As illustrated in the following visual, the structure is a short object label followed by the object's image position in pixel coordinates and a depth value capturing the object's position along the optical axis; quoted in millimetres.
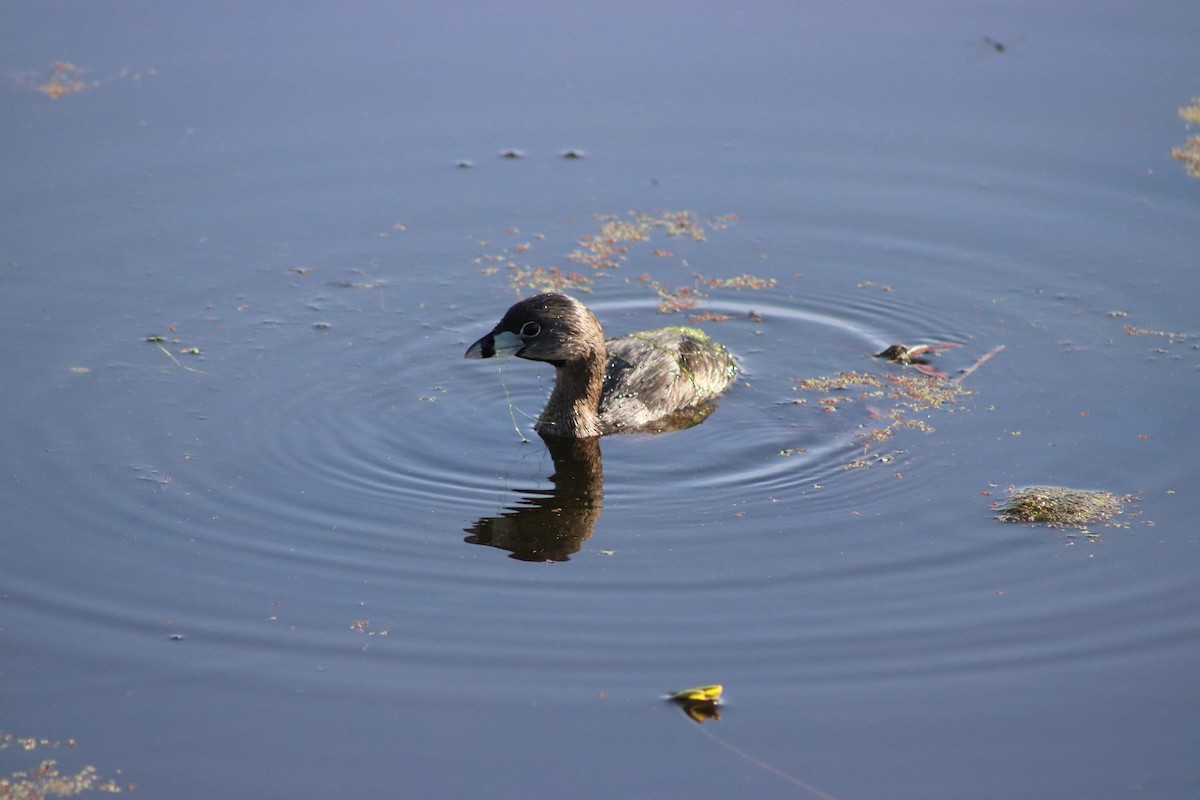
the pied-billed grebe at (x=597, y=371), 18062
